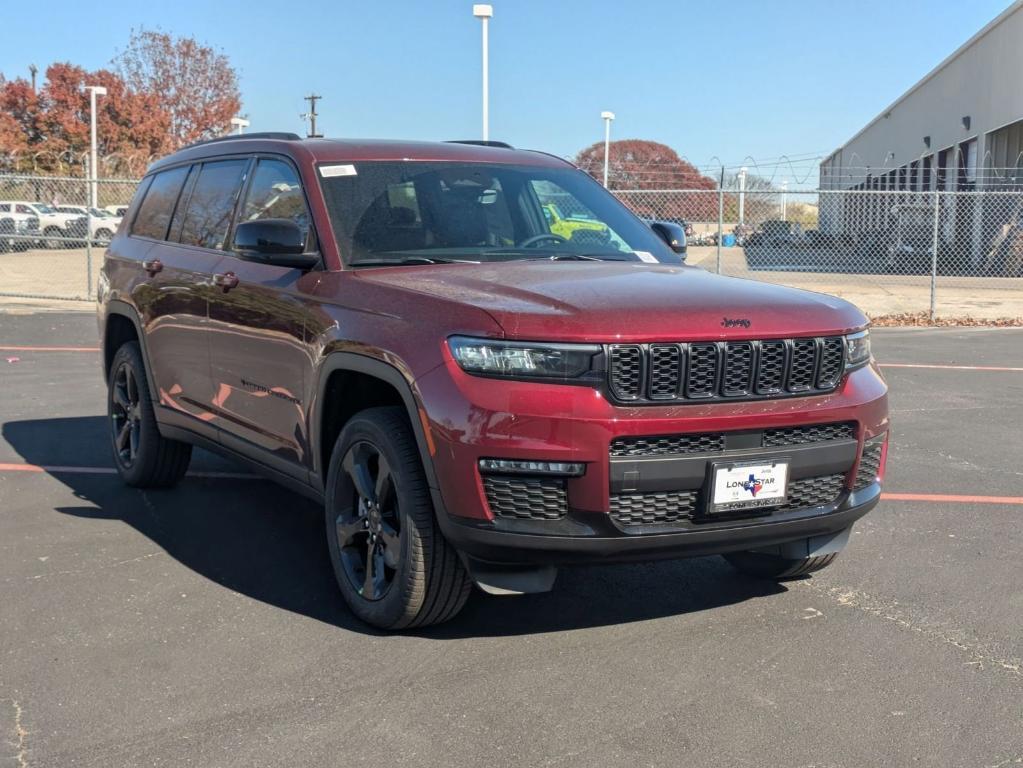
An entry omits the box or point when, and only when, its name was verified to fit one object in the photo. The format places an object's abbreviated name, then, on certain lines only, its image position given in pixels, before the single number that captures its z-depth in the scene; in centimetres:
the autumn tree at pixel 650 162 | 8480
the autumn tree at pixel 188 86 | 5509
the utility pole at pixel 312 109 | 5829
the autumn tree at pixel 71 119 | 5384
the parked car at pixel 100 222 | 3325
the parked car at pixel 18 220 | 3120
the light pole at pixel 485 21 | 2336
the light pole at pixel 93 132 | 4038
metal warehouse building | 3038
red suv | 365
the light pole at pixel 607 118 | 4246
